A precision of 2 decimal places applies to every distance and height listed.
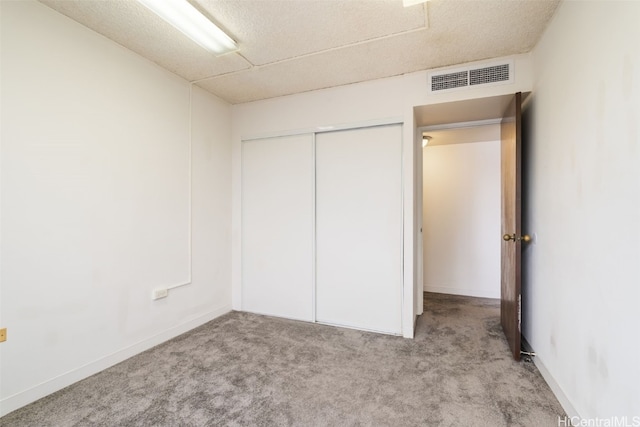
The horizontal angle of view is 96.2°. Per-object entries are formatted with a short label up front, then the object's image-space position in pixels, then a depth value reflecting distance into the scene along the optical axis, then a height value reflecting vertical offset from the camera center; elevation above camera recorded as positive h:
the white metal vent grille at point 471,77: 2.46 +1.23
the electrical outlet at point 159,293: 2.61 -0.73
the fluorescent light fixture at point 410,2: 1.76 +1.32
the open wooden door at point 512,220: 2.27 -0.05
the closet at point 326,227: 2.92 -0.13
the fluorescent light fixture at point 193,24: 1.82 +1.33
